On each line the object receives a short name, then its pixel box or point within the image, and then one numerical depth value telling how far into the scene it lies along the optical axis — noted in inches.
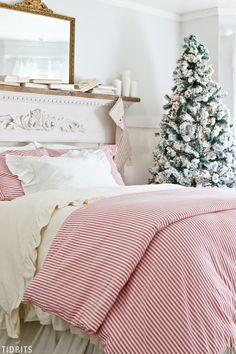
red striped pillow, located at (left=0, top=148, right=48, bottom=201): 139.4
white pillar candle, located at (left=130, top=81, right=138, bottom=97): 200.5
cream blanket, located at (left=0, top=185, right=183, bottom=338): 106.4
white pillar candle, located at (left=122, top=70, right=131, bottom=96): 197.6
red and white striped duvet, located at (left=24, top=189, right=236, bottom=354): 81.9
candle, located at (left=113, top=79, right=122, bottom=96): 194.2
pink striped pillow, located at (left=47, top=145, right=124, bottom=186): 161.9
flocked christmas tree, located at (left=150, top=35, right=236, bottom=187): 190.4
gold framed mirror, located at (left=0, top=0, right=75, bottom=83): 166.7
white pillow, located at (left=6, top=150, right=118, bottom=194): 143.0
